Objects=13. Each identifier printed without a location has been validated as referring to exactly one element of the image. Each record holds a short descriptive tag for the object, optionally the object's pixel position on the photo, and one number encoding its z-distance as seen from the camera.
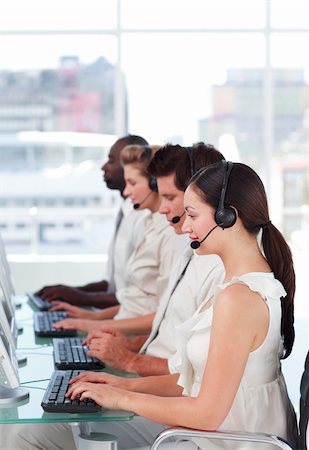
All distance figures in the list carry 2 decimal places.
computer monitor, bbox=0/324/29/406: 2.41
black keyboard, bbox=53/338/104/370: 2.90
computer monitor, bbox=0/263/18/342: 3.13
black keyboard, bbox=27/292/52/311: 4.21
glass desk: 2.33
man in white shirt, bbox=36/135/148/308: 4.38
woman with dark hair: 2.17
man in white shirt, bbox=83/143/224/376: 2.90
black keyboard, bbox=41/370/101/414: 2.35
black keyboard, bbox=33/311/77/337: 3.53
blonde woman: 3.59
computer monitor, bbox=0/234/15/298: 3.71
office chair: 2.21
